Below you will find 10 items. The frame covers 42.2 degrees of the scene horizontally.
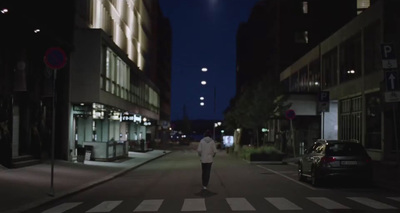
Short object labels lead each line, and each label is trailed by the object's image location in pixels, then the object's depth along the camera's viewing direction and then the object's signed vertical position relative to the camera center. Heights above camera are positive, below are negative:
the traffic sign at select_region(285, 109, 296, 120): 33.31 +1.11
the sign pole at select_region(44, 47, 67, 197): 15.43 +2.09
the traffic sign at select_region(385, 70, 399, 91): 17.53 +1.75
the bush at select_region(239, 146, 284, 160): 35.16 -1.45
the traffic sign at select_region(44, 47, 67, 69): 15.43 +2.09
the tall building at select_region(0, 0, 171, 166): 22.93 +2.72
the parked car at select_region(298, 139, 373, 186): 17.30 -1.03
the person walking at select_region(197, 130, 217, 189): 16.67 -0.77
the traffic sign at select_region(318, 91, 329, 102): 27.25 +1.87
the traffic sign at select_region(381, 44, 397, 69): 17.67 +2.58
